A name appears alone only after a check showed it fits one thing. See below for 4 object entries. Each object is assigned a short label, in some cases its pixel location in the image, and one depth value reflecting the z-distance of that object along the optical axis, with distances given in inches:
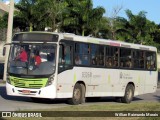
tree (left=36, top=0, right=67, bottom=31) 1870.1
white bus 714.6
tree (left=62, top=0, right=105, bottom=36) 2144.4
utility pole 1236.5
